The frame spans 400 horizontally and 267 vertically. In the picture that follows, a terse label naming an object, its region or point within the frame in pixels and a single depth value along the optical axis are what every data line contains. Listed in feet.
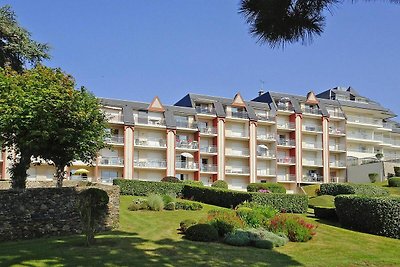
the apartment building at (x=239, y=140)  188.14
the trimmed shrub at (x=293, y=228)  61.82
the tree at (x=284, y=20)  24.94
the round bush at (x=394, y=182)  161.60
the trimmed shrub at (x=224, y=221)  59.93
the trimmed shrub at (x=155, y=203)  85.05
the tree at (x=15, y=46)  72.76
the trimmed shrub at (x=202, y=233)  56.80
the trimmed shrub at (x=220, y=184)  155.28
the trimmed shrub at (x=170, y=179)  145.37
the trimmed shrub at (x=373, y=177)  196.87
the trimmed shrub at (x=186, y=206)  89.35
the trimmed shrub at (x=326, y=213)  84.89
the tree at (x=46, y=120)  75.77
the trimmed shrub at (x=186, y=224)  61.93
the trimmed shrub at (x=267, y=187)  142.61
